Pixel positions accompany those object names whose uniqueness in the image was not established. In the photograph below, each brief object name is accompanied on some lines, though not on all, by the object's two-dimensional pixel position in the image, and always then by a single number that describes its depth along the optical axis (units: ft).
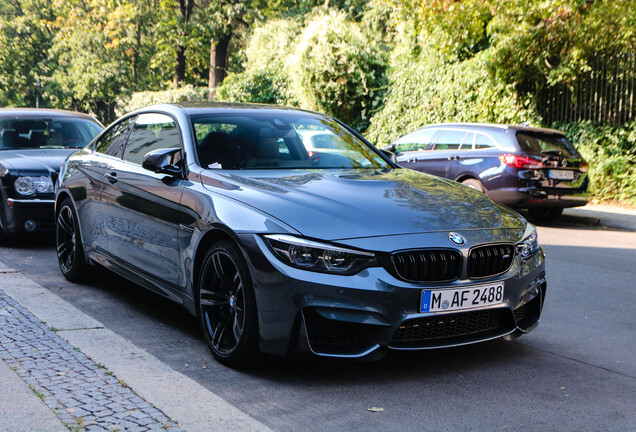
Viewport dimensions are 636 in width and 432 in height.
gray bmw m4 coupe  12.83
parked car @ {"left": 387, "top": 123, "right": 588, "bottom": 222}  39.09
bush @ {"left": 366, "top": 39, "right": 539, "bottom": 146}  55.72
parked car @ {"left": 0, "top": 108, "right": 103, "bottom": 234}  28.02
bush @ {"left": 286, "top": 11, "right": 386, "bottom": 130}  71.61
